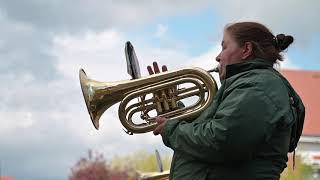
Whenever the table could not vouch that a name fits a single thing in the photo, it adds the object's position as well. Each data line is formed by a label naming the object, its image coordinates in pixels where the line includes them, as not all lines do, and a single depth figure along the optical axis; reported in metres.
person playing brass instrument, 3.15
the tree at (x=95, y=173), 33.91
